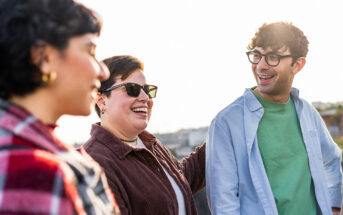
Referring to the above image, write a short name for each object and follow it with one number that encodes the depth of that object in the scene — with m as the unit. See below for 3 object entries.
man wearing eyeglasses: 2.65
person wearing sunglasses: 2.27
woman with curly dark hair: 0.99
